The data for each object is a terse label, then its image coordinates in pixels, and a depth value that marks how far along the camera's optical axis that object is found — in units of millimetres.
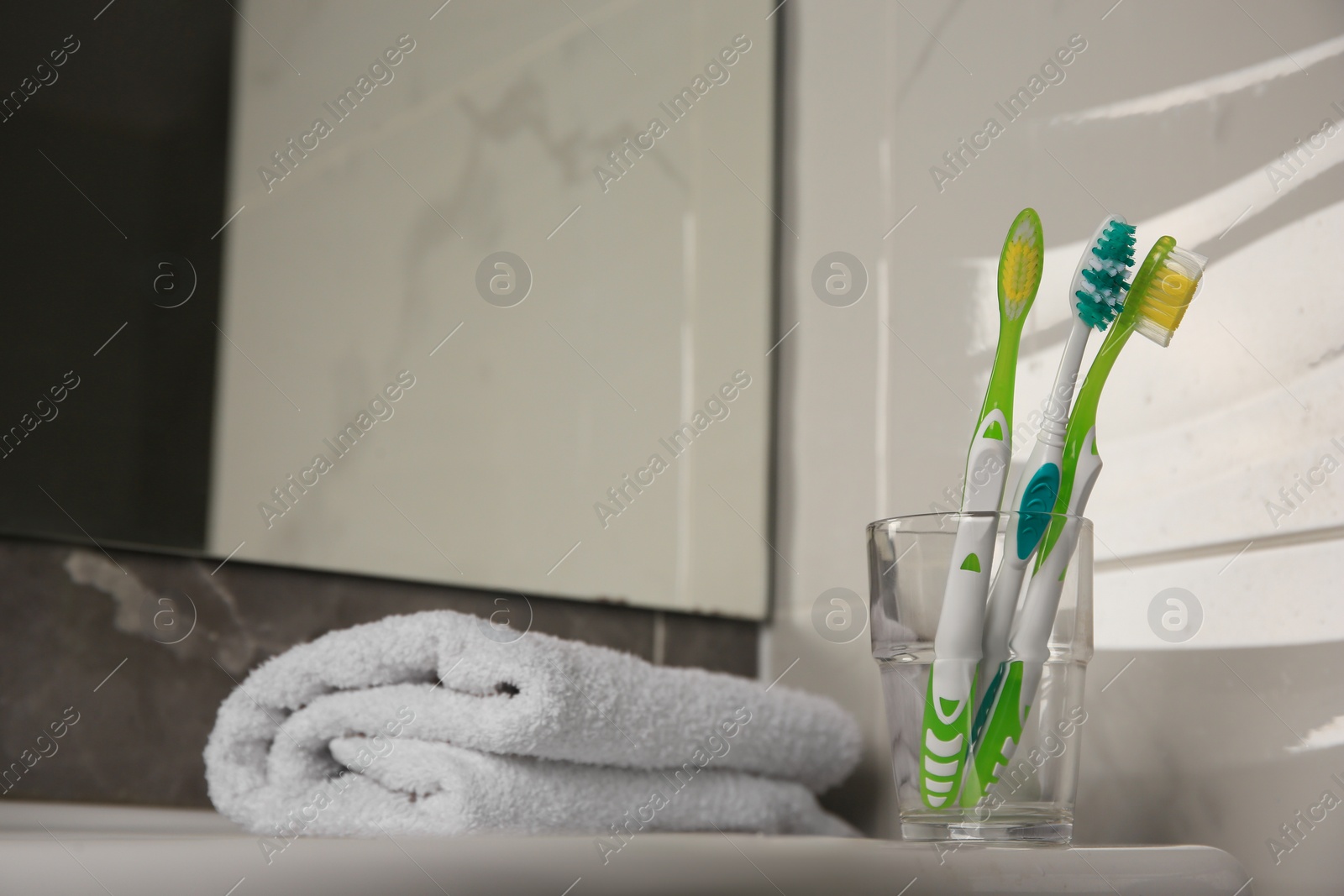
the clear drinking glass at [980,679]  903
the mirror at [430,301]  1003
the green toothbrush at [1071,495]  905
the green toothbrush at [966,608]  904
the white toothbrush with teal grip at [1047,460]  908
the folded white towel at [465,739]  918
